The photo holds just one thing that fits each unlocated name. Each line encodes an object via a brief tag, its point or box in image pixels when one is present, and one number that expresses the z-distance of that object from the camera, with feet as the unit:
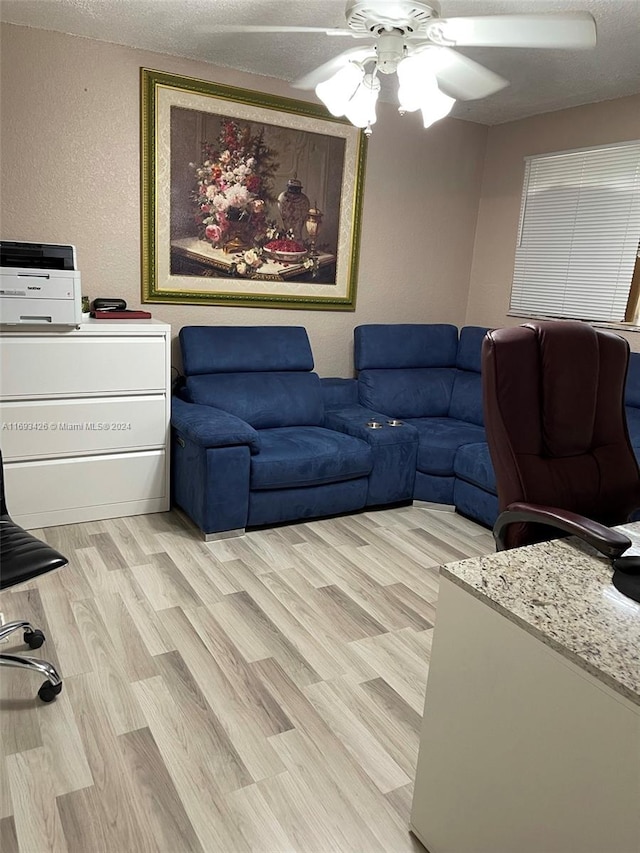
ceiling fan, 6.22
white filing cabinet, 9.12
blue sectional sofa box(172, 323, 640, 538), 9.67
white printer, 8.53
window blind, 11.56
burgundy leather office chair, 5.57
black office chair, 5.46
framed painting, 10.92
